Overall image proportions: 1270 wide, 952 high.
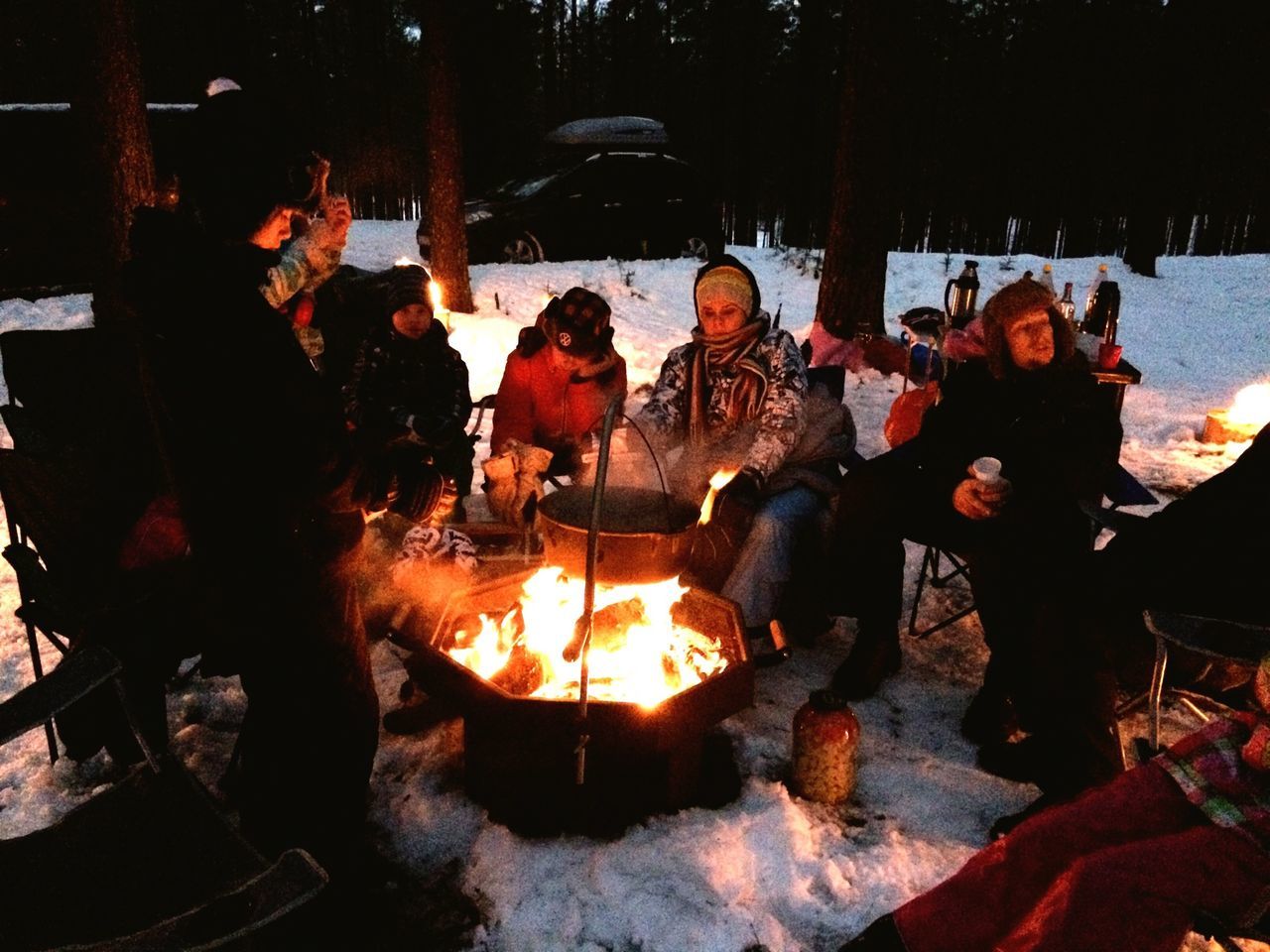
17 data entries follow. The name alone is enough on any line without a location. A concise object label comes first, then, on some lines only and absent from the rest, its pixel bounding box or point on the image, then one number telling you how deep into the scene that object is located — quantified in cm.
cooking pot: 234
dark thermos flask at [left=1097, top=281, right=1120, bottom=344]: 481
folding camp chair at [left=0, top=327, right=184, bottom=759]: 277
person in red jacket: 443
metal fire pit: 260
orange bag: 458
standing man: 193
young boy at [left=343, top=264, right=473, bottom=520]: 430
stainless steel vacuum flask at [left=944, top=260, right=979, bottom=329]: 532
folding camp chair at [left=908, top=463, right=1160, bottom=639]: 320
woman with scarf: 372
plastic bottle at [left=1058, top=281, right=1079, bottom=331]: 474
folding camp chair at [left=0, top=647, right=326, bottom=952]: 185
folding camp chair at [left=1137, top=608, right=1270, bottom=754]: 233
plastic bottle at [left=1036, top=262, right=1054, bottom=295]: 436
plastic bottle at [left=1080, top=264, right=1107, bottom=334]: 484
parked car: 1226
